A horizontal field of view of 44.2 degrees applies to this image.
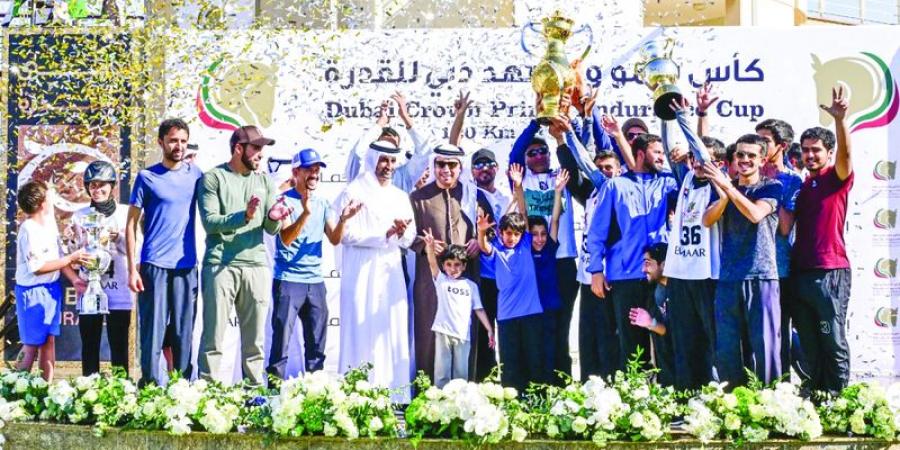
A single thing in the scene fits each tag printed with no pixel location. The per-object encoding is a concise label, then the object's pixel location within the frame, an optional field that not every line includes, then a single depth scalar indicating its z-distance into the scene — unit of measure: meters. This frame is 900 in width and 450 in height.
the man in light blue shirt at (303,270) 7.23
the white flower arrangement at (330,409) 5.13
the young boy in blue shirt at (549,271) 7.27
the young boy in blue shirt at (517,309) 7.22
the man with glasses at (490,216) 7.47
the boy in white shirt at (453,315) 7.27
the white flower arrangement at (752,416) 5.05
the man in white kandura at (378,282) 7.38
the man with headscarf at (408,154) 7.61
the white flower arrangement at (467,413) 5.00
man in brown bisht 7.40
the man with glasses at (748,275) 6.39
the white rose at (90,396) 5.57
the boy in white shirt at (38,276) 7.50
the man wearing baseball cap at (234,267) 6.99
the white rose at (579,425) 5.05
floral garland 5.06
